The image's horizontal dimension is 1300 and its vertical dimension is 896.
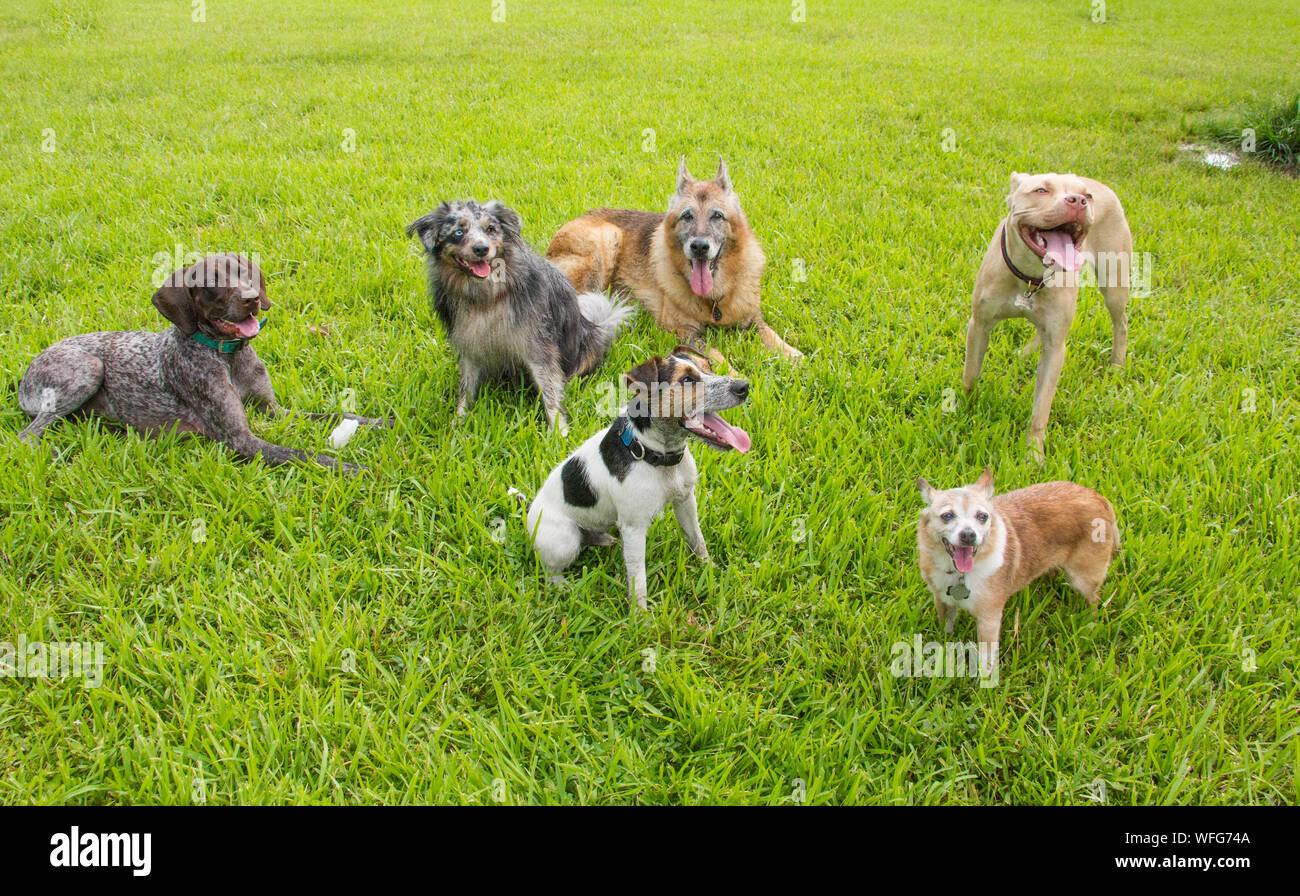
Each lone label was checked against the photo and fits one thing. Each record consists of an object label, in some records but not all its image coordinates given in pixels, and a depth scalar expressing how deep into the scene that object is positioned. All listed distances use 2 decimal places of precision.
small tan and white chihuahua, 3.01
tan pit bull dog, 3.92
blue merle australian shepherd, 4.42
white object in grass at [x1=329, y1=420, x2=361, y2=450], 4.43
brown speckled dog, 4.22
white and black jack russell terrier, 3.11
